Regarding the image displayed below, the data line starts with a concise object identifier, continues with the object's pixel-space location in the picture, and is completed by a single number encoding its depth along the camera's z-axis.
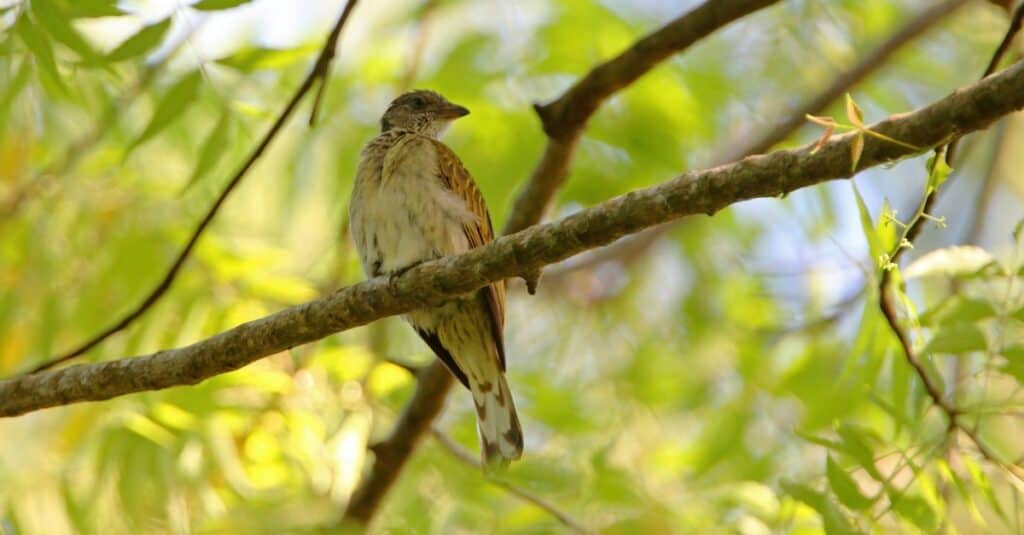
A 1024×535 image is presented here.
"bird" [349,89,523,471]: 11.65
